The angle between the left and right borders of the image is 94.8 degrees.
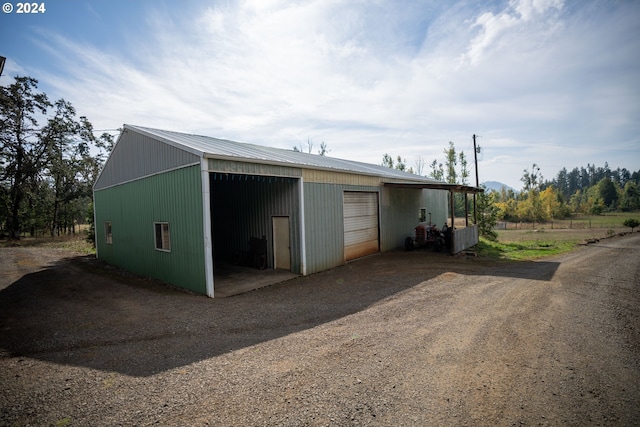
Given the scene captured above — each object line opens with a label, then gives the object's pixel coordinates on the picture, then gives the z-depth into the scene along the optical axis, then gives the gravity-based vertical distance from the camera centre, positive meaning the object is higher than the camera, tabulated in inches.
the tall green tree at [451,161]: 1833.8 +309.8
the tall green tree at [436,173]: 2131.4 +289.2
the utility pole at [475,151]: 995.3 +200.2
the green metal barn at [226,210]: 346.6 +12.9
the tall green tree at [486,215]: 847.7 -18.7
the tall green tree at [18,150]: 967.6 +266.4
